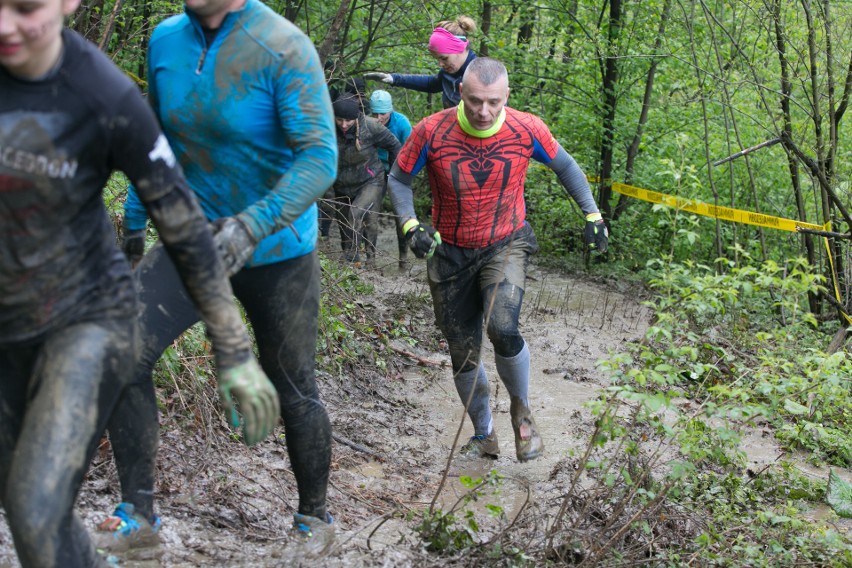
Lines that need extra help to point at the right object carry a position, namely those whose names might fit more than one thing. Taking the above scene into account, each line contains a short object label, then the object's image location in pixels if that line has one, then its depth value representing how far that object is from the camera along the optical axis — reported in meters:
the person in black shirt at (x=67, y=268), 2.29
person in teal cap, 10.71
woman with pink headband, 7.88
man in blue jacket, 3.10
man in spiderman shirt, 5.25
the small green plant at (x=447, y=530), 3.87
